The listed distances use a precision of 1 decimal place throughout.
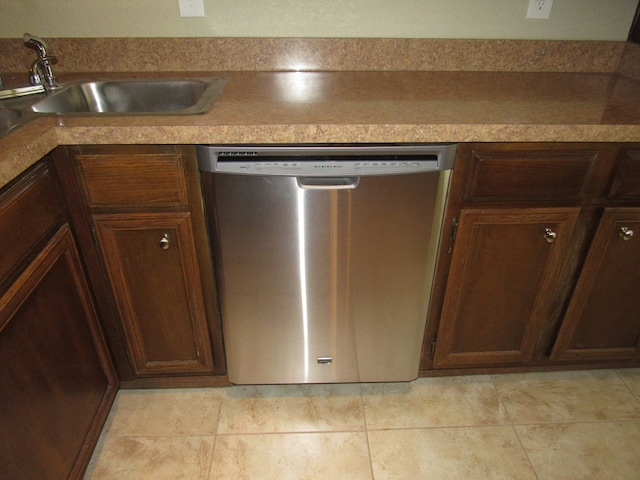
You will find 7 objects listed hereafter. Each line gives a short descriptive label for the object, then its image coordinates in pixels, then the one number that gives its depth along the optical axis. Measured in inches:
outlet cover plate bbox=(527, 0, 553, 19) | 59.0
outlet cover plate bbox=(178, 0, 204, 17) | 56.9
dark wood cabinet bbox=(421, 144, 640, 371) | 43.0
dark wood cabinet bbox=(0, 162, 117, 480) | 33.2
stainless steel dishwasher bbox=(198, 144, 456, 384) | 40.6
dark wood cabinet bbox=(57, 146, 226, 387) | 40.9
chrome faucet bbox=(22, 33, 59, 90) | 50.5
